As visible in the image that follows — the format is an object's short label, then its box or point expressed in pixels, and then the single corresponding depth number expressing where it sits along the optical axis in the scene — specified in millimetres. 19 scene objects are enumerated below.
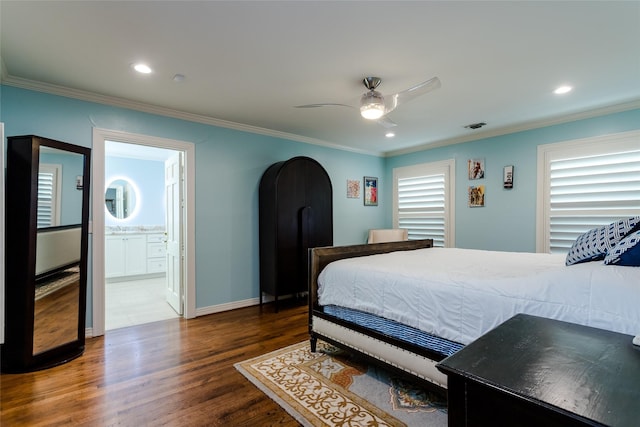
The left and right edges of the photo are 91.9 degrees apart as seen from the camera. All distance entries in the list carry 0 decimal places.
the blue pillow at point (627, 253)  1556
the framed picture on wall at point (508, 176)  4227
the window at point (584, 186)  3357
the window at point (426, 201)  4992
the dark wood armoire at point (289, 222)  3928
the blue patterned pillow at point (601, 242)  1785
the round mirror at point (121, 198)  6143
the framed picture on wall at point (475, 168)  4555
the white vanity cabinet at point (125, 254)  5758
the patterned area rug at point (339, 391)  1813
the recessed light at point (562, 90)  2963
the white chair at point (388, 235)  5262
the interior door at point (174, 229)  3793
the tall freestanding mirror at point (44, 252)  2420
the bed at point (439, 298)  1436
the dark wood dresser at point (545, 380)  722
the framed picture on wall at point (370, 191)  5668
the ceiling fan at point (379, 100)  2449
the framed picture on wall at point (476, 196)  4566
